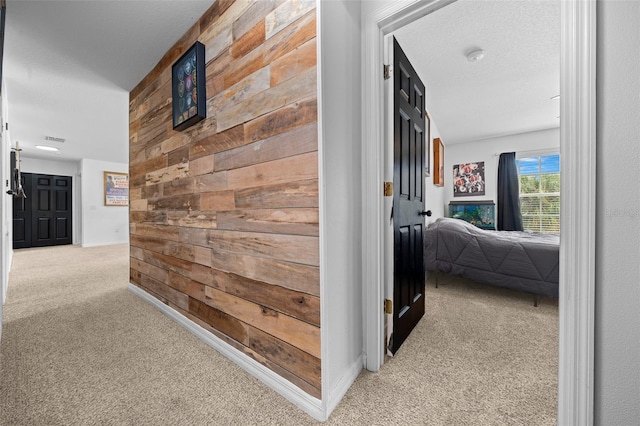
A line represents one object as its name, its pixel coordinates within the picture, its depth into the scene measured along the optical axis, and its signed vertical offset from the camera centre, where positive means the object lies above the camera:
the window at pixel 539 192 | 4.75 +0.34
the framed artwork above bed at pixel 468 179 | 5.29 +0.65
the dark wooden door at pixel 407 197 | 1.58 +0.09
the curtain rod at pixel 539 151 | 4.65 +1.10
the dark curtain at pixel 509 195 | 4.94 +0.30
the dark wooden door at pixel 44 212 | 5.93 +0.00
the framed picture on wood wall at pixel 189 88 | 1.70 +0.86
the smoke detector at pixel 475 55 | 2.30 +1.42
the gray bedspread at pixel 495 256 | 2.30 -0.45
